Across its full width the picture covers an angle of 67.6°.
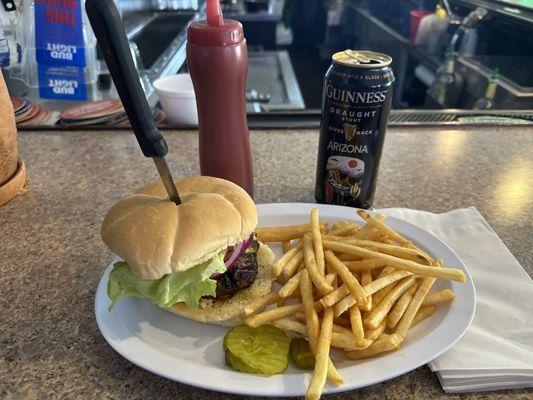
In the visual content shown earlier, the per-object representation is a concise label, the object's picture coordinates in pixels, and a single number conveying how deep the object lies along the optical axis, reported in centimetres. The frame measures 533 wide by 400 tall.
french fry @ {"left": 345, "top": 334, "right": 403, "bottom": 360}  27
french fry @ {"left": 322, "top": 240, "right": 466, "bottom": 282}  30
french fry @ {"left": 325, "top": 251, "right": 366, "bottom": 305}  29
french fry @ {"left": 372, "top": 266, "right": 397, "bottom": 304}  31
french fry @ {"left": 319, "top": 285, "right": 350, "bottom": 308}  28
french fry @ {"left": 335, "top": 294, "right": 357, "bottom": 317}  28
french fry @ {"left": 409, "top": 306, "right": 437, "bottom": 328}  30
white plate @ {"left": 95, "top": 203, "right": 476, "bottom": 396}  25
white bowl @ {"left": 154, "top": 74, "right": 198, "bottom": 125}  62
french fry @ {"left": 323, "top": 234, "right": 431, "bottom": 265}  32
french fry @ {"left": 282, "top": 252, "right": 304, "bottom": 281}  33
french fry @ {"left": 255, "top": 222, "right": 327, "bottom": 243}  38
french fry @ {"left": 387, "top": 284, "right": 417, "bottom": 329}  29
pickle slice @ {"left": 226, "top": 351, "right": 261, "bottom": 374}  26
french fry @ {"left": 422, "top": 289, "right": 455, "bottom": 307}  30
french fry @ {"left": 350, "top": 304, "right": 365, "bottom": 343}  27
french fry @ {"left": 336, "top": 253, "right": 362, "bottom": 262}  34
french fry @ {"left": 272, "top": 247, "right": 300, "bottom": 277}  33
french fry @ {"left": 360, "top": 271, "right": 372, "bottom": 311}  29
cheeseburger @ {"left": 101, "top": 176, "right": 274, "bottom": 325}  29
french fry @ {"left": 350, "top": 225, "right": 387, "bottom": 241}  35
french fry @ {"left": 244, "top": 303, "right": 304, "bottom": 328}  28
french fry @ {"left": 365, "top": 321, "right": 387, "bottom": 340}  27
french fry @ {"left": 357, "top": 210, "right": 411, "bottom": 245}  35
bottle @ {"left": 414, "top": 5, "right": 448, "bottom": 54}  136
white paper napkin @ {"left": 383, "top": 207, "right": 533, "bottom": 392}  26
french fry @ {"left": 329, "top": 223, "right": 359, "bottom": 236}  37
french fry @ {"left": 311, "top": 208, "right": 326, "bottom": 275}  32
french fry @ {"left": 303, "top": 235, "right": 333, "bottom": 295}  30
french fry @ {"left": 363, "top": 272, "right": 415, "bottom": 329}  28
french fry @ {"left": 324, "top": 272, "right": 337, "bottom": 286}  31
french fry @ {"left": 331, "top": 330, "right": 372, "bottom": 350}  27
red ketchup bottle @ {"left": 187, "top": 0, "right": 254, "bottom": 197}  37
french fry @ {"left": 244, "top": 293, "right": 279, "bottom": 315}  29
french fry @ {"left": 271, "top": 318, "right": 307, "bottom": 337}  29
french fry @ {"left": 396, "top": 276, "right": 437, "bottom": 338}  28
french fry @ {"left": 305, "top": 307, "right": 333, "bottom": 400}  24
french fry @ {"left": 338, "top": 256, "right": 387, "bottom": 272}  32
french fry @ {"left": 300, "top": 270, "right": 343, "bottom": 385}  25
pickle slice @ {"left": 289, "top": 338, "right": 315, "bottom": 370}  28
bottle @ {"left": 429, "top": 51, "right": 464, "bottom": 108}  118
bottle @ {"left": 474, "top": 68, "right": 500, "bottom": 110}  102
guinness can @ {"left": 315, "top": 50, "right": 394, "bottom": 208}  37
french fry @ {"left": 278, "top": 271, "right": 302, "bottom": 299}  31
